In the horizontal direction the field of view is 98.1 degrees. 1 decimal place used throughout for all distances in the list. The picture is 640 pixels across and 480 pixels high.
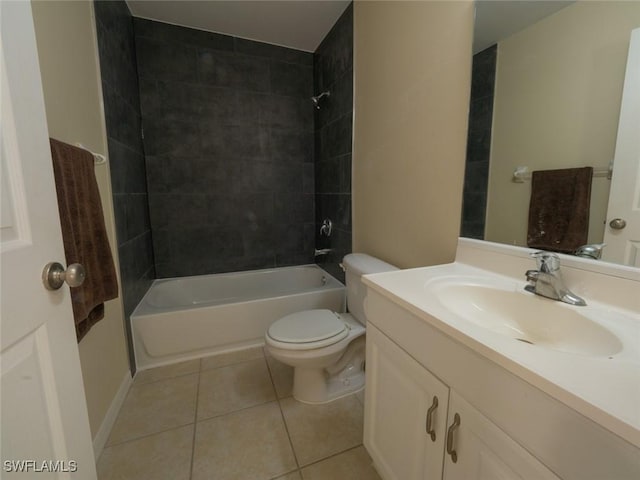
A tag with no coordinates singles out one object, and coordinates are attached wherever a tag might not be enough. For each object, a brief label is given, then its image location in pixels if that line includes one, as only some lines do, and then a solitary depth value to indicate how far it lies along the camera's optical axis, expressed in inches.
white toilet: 53.6
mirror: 29.9
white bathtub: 71.3
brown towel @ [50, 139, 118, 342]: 37.9
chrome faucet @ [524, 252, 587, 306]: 30.3
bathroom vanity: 16.6
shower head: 92.2
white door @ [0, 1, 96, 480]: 19.0
